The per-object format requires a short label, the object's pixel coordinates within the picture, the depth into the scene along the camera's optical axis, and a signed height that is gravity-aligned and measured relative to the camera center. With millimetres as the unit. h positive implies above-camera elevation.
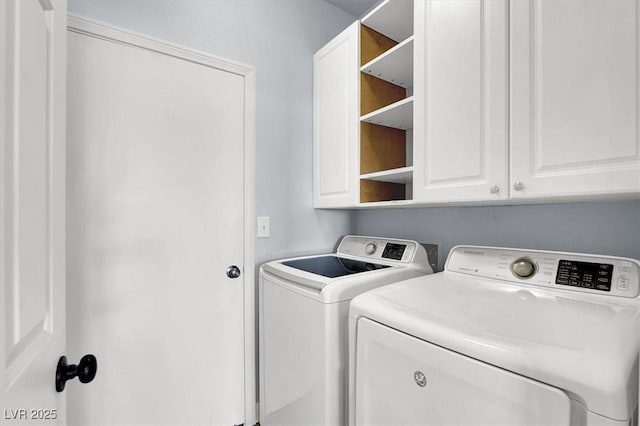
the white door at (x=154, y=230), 1324 -89
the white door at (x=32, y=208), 441 +9
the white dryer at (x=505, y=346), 612 -331
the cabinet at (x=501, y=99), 836 +416
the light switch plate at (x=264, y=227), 1813 -91
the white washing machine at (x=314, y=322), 1199 -504
